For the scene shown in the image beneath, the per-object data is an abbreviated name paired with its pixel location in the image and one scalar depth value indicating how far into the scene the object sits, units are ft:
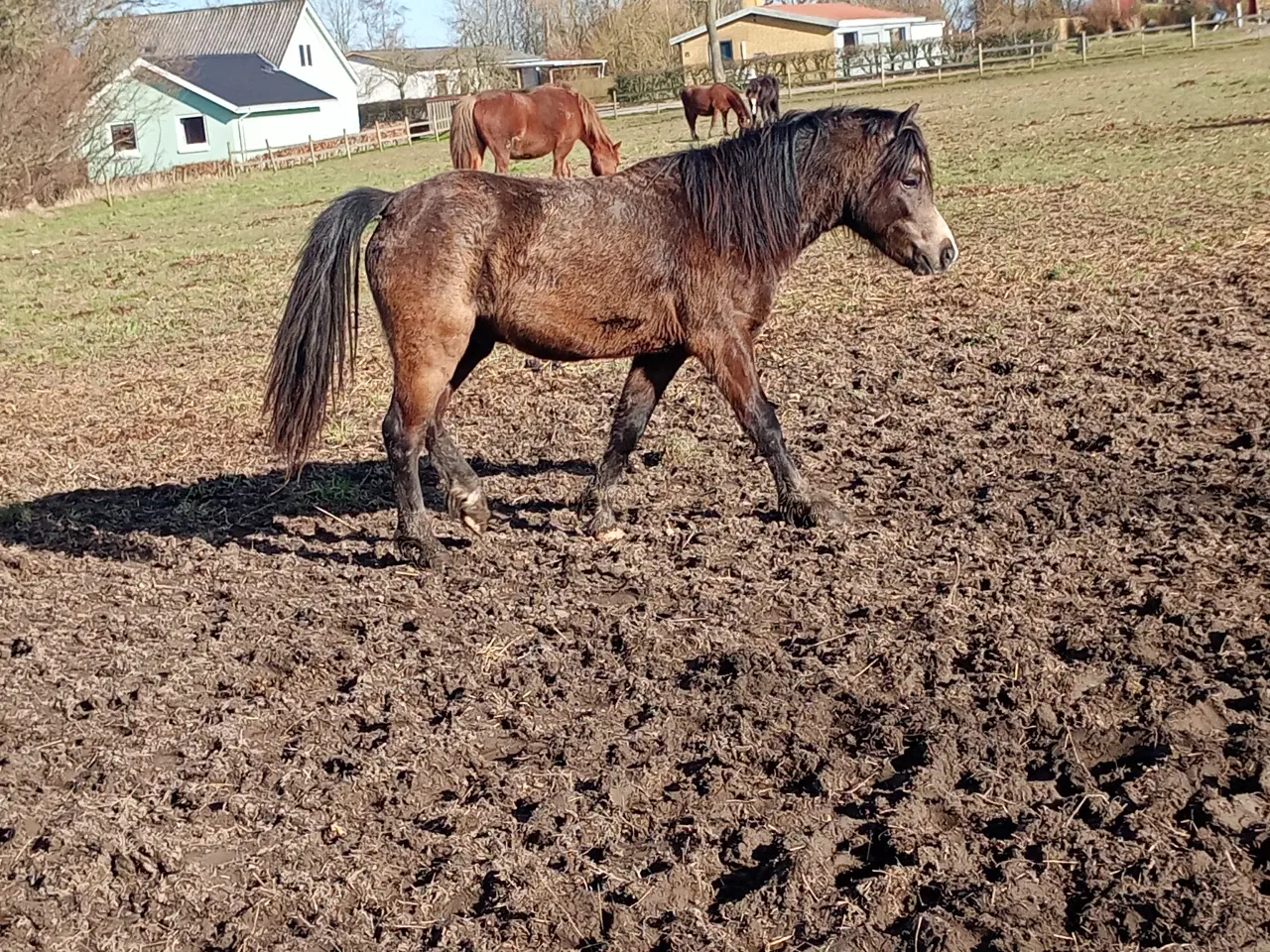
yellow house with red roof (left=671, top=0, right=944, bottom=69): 225.97
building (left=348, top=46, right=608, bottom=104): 222.48
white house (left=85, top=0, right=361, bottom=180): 172.96
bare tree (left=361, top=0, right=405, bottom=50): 322.30
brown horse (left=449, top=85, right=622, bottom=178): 63.41
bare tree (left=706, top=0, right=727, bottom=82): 153.58
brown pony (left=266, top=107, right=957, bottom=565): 17.90
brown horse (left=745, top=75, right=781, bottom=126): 85.25
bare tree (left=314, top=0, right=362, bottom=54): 350.64
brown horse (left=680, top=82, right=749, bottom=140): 106.22
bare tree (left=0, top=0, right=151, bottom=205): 108.47
